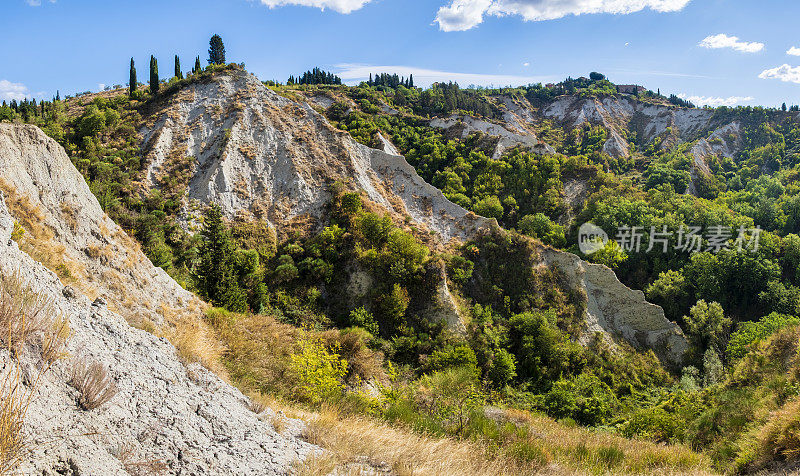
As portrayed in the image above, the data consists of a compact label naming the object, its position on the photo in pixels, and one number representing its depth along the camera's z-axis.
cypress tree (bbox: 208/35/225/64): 58.84
